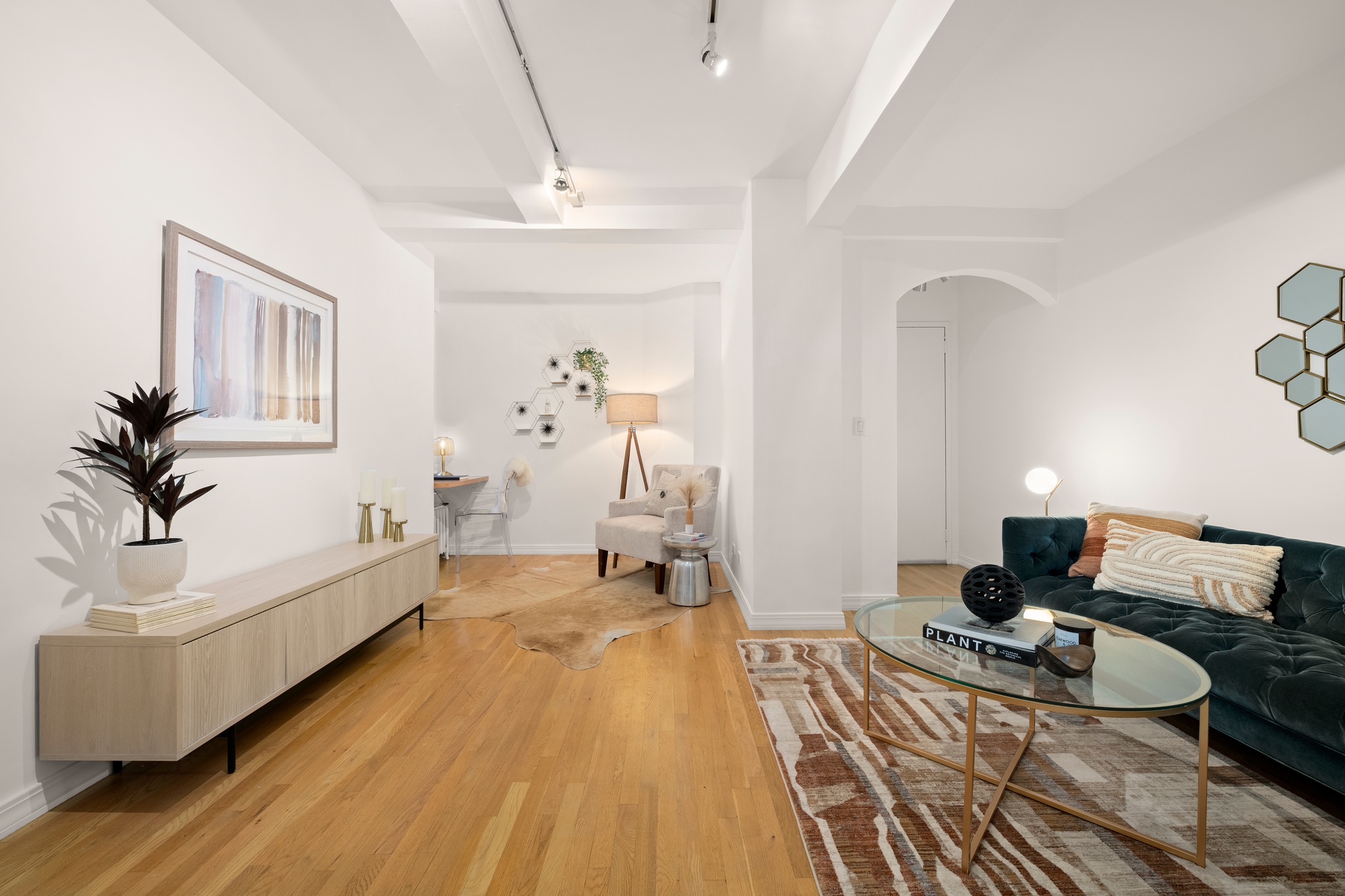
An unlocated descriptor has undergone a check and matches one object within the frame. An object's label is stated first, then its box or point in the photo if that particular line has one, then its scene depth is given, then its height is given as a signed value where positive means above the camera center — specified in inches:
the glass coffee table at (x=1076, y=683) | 57.7 -23.9
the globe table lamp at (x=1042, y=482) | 142.6 -5.8
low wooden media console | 67.9 -27.1
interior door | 204.2 +5.5
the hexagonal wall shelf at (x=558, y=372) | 234.2 +34.1
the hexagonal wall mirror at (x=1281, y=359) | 99.8 +17.4
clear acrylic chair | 214.7 -20.4
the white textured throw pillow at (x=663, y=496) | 196.4 -13.1
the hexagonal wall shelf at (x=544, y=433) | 234.7 +9.7
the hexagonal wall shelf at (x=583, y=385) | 234.7 +28.9
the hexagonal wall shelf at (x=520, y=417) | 234.2 +15.9
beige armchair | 170.2 -21.5
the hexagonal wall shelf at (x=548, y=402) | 234.5 +22.0
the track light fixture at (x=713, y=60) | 87.0 +59.9
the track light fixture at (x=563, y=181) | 121.8 +61.0
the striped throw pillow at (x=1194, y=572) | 93.5 -19.2
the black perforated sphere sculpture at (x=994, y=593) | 73.8 -17.3
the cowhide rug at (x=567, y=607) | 129.8 -40.0
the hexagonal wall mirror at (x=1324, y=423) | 94.1 +5.8
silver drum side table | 157.9 -33.2
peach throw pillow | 110.2 -12.7
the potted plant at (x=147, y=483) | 70.8 -3.3
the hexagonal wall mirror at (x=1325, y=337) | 93.9 +19.9
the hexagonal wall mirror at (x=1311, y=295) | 94.7 +27.4
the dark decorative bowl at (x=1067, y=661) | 63.3 -22.1
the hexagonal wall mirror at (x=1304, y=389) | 97.0 +11.8
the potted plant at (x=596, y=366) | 232.2 +36.3
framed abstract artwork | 87.9 +18.5
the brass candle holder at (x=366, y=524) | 130.0 -15.0
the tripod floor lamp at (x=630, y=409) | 218.5 +18.2
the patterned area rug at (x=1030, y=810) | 57.7 -41.0
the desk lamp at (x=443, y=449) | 224.1 +3.1
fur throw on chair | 224.5 -4.9
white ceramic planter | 70.7 -13.9
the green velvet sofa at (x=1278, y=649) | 66.0 -25.7
